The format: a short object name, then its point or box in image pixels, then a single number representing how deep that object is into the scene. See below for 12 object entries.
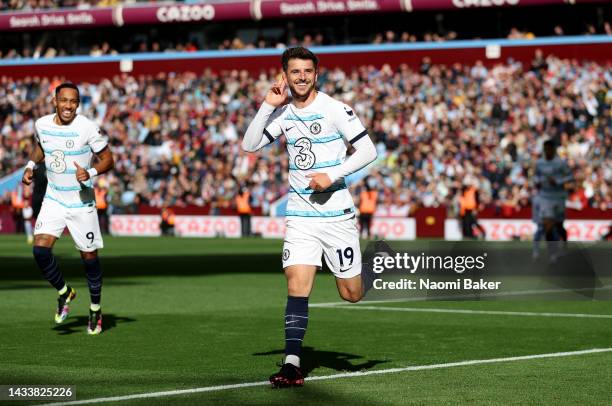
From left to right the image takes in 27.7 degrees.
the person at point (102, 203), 41.75
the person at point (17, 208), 45.12
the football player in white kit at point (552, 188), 23.17
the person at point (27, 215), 39.67
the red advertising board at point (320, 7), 49.06
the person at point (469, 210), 36.72
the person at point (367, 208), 37.81
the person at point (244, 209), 41.03
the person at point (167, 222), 42.50
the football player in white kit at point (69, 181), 12.88
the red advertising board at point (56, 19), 54.09
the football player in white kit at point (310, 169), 9.26
